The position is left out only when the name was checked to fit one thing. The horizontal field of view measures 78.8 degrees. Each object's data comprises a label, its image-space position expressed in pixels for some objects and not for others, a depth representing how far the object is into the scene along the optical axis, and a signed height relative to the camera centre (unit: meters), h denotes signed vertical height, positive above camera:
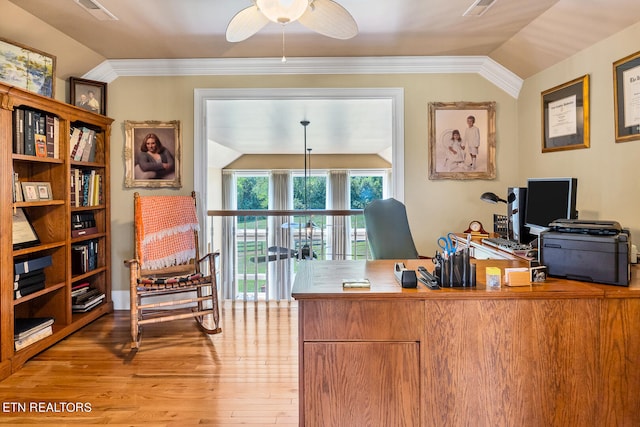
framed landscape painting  2.52 +0.97
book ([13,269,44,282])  2.50 -0.43
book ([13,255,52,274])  2.50 -0.37
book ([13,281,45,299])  2.52 -0.54
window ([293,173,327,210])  8.87 +0.45
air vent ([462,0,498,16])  2.48 +1.32
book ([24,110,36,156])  2.60 +0.52
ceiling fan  1.74 +0.96
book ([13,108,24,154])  2.53 +0.52
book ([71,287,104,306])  3.22 -0.74
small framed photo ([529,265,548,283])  1.60 -0.28
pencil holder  1.56 -0.26
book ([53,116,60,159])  2.86 +0.54
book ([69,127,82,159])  3.09 +0.56
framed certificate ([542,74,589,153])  2.71 +0.68
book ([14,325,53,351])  2.50 -0.86
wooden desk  1.45 -0.57
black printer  1.50 -0.18
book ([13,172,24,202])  2.55 +0.13
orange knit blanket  3.12 -0.17
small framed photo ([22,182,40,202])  2.66 +0.13
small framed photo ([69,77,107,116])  3.31 +1.01
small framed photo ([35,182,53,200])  2.79 +0.14
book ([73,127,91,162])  3.17 +0.56
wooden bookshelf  2.36 -0.09
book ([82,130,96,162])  3.25 +0.53
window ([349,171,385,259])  8.83 +0.51
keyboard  2.34 -0.24
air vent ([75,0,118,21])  2.49 +1.33
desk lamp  2.98 +0.08
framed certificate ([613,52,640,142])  2.26 +0.66
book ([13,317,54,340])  2.53 -0.78
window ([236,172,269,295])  8.93 +0.43
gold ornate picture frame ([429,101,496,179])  3.54 +0.64
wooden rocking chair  2.86 -0.42
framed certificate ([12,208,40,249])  2.60 -0.15
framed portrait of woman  3.57 +0.51
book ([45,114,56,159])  2.79 +0.54
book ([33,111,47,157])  2.68 +0.54
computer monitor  2.23 +0.04
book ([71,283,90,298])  3.19 -0.68
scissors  1.59 -0.16
